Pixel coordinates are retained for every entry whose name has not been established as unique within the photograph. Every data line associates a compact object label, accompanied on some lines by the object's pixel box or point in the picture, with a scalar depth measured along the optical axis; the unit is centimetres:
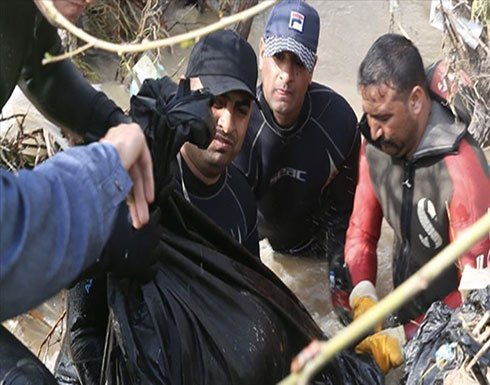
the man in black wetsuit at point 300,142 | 353
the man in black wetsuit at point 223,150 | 278
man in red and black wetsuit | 297
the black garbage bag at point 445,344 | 224
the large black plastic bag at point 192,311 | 207
